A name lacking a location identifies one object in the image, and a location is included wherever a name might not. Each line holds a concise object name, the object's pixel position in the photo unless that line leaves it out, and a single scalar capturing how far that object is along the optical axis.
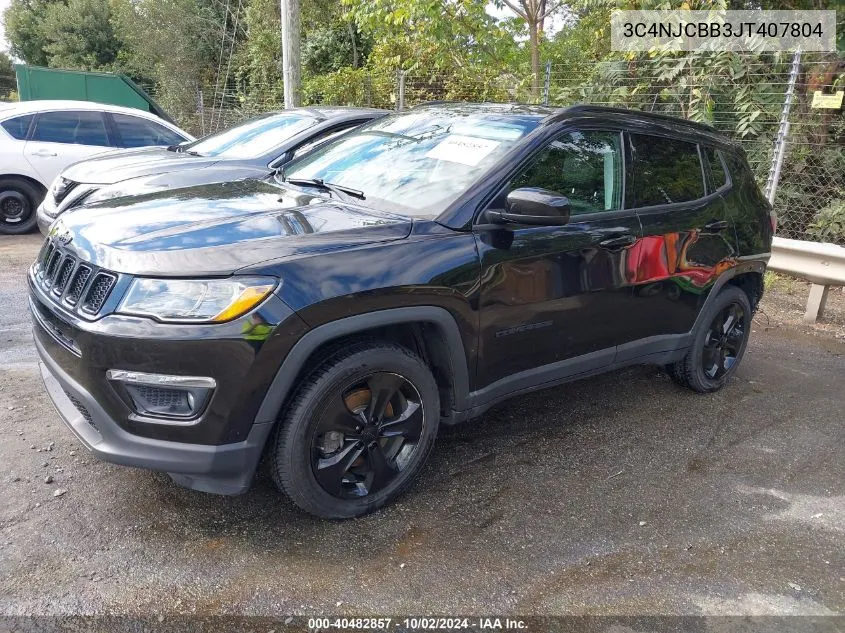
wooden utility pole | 11.02
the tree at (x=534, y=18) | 10.62
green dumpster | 15.95
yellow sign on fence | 7.62
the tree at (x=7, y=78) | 28.90
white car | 8.29
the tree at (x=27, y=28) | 29.33
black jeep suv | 2.47
